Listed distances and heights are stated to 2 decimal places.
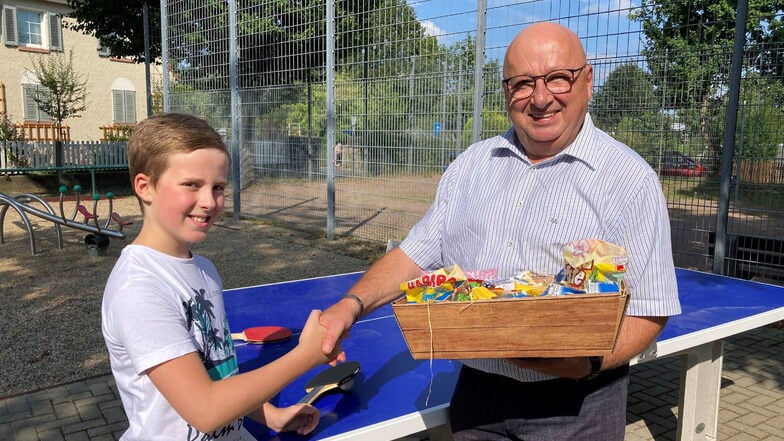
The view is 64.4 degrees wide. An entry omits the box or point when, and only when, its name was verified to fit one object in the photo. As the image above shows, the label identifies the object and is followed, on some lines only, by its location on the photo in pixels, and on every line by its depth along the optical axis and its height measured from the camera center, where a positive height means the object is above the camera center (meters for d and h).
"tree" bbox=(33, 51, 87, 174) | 20.48 +1.51
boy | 1.41 -0.43
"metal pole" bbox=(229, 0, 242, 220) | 11.27 +0.32
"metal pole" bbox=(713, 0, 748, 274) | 5.57 +0.06
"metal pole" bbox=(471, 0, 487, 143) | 6.98 +0.89
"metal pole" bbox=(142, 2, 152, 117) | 14.22 +2.44
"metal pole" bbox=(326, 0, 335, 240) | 9.03 +0.37
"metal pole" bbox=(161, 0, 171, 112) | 12.76 +1.76
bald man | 1.59 -0.23
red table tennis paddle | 2.82 -0.89
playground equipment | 8.34 -1.18
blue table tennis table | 2.10 -0.93
